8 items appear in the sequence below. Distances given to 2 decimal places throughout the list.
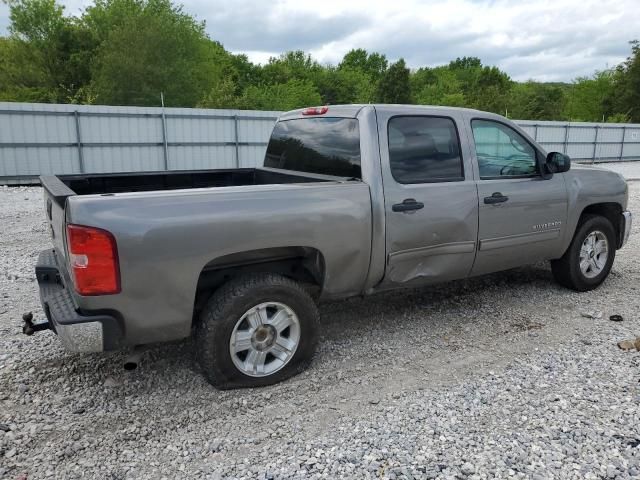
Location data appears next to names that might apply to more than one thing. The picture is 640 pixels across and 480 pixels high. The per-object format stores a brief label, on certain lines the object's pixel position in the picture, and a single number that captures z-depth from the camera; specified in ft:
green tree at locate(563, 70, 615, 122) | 188.50
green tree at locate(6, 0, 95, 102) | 131.64
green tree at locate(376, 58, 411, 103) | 165.68
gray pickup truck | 9.43
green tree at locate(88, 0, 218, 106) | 109.40
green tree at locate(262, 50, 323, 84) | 205.98
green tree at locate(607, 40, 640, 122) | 172.14
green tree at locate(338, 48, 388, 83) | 279.08
